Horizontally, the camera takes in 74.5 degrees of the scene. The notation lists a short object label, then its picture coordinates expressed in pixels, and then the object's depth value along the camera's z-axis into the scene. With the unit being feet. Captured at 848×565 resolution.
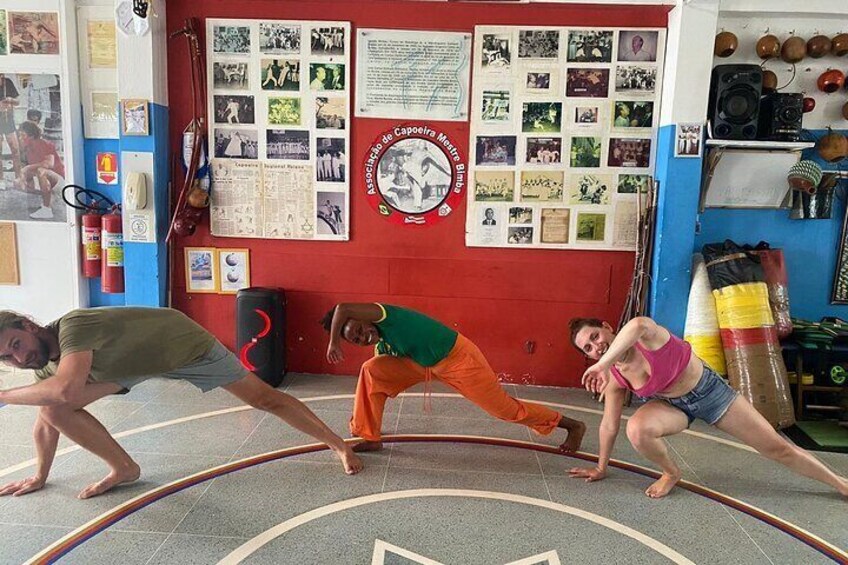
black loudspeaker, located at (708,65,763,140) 13.73
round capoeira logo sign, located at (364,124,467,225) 15.33
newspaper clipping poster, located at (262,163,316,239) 15.57
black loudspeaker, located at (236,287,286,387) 14.88
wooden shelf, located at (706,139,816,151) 13.83
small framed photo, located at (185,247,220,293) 15.97
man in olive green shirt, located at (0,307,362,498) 8.38
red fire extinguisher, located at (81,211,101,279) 15.72
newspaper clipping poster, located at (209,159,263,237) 15.60
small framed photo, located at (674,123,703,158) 14.07
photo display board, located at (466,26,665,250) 14.76
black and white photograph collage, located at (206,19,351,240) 15.05
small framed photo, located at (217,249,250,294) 15.94
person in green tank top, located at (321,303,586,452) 10.45
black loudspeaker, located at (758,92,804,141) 13.75
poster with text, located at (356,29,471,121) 14.93
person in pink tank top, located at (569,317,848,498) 9.82
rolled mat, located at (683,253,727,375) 14.11
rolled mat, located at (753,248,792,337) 13.97
